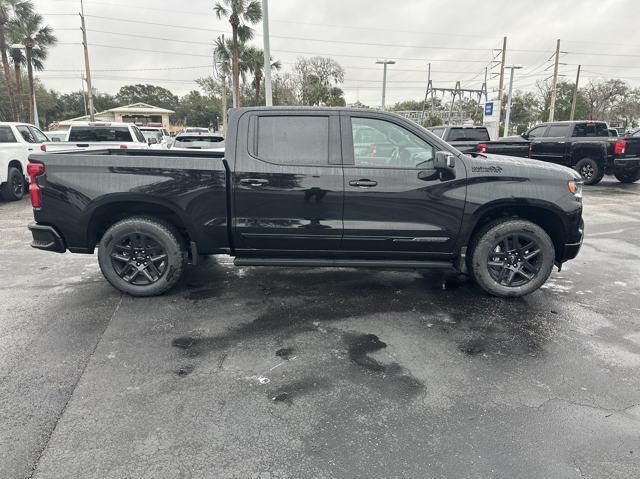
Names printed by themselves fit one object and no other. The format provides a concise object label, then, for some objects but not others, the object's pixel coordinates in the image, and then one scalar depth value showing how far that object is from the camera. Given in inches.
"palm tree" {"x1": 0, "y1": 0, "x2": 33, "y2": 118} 1046.3
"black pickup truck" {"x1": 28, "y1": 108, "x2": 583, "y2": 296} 168.7
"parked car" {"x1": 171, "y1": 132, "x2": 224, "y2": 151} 468.8
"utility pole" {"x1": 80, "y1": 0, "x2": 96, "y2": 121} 1208.6
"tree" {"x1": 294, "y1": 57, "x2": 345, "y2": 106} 1688.0
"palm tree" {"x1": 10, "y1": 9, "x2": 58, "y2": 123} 1109.1
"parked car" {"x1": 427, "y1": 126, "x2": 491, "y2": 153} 528.4
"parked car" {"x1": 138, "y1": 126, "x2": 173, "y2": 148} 836.9
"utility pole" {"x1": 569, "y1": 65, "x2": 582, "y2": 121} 1992.7
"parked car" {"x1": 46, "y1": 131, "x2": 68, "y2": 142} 721.2
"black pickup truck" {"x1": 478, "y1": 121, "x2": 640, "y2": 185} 515.5
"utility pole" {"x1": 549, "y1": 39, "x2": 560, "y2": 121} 1577.3
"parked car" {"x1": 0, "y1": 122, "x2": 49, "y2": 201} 407.5
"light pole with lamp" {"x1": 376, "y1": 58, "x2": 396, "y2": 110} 1165.8
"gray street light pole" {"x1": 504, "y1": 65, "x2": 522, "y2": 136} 1288.1
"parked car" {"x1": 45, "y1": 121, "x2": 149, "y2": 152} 462.9
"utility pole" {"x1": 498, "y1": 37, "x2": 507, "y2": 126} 1457.9
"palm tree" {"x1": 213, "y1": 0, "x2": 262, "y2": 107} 976.9
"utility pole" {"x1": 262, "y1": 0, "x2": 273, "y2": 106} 587.5
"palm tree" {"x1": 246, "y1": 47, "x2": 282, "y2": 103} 1212.3
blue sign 1206.2
